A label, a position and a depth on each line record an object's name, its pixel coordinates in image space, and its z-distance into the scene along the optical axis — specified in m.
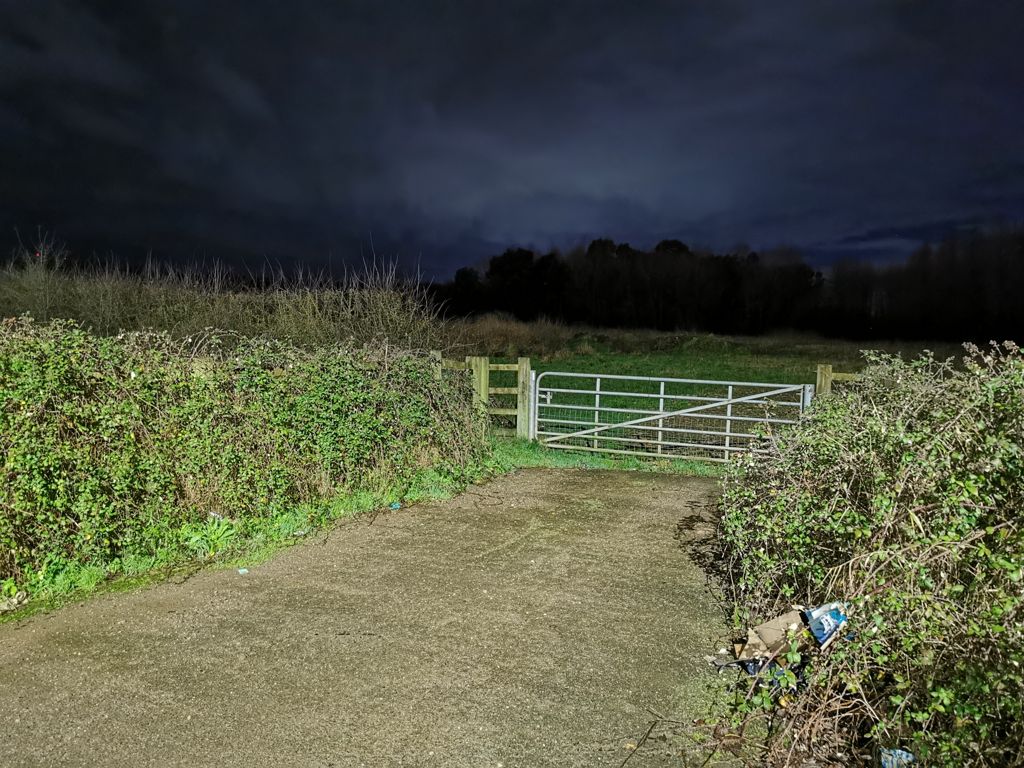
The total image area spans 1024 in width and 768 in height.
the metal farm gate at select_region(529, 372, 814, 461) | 9.95
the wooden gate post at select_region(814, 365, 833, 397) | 9.45
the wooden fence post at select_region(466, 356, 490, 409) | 9.90
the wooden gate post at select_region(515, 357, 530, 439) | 10.88
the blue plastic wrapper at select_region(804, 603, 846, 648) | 3.21
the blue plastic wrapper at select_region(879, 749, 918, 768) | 2.68
